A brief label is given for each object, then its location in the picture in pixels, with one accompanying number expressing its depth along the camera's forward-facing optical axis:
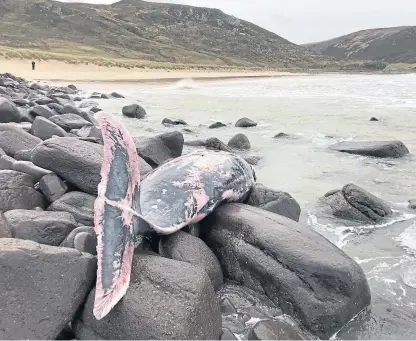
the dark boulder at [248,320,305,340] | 3.50
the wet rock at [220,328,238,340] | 3.51
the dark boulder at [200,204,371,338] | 3.97
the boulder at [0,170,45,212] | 4.93
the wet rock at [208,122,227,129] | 14.66
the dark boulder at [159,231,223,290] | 4.23
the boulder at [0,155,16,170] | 5.77
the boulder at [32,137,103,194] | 5.48
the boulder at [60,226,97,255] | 3.96
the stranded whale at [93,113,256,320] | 3.39
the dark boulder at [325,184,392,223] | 6.43
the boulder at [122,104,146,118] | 16.51
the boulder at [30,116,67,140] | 8.37
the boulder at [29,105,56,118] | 11.11
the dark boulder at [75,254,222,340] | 3.20
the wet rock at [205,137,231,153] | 10.05
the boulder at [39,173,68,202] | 5.27
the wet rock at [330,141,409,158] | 10.41
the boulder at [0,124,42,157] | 6.73
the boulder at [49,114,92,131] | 10.50
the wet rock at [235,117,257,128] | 15.13
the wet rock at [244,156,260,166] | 9.63
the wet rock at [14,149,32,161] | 6.12
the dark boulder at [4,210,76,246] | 4.19
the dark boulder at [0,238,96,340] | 3.17
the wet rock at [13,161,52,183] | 5.42
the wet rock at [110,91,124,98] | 24.56
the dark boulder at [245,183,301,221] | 5.94
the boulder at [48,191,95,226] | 4.96
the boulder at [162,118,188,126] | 14.98
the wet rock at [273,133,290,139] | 13.08
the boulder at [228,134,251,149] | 11.12
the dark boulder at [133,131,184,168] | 7.56
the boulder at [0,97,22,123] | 9.79
